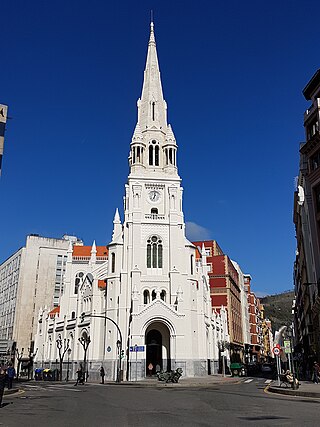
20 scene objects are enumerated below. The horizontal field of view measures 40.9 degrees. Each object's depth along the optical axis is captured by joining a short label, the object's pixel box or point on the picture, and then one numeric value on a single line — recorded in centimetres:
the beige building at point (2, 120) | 3798
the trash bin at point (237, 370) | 5588
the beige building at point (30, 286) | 9062
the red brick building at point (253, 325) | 11144
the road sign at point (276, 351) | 3107
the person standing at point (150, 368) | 4633
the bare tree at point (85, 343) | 4941
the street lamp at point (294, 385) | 2470
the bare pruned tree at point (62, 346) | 5725
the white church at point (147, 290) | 4816
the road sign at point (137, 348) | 4611
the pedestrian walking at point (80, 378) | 4008
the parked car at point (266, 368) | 6525
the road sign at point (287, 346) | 3008
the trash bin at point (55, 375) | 5655
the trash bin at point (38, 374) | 6083
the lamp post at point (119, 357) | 4362
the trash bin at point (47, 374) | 5793
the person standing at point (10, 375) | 3039
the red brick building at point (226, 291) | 7938
